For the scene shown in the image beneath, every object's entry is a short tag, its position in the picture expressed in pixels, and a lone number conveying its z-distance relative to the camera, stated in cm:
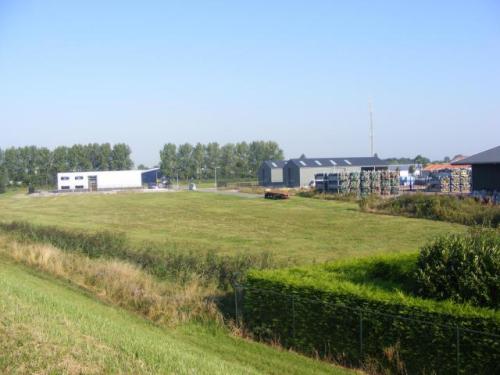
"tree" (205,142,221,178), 17225
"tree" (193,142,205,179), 17125
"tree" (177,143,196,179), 16988
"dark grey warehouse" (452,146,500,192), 5084
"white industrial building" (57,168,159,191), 11832
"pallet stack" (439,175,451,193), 7084
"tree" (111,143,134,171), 17125
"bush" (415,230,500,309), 1199
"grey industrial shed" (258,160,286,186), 11106
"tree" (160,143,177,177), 16738
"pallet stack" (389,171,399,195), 7256
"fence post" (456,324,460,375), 1034
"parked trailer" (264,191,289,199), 7256
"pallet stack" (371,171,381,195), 7212
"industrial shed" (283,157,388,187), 9975
